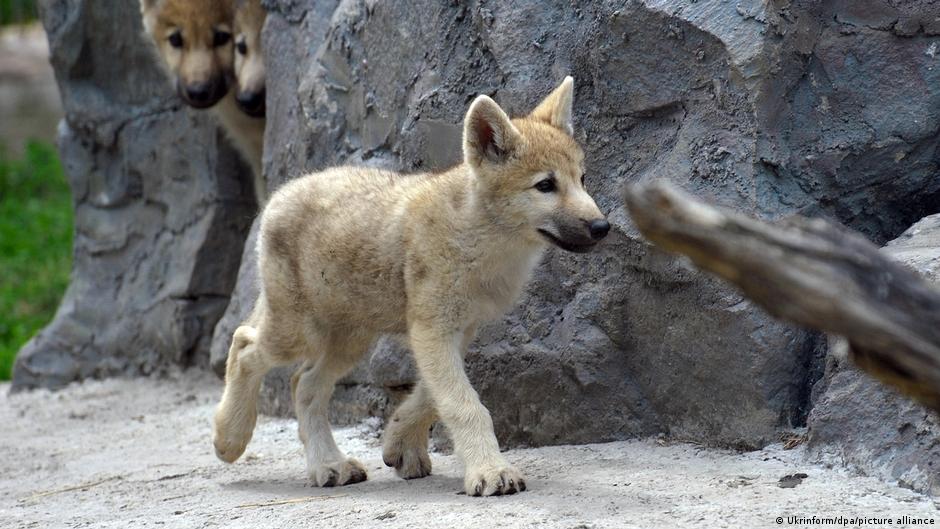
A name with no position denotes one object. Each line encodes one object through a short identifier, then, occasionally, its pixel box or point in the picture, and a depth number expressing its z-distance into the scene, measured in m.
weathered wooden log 5.37
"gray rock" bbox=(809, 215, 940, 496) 8.44
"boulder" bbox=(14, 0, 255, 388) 18.28
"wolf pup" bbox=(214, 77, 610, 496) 9.59
